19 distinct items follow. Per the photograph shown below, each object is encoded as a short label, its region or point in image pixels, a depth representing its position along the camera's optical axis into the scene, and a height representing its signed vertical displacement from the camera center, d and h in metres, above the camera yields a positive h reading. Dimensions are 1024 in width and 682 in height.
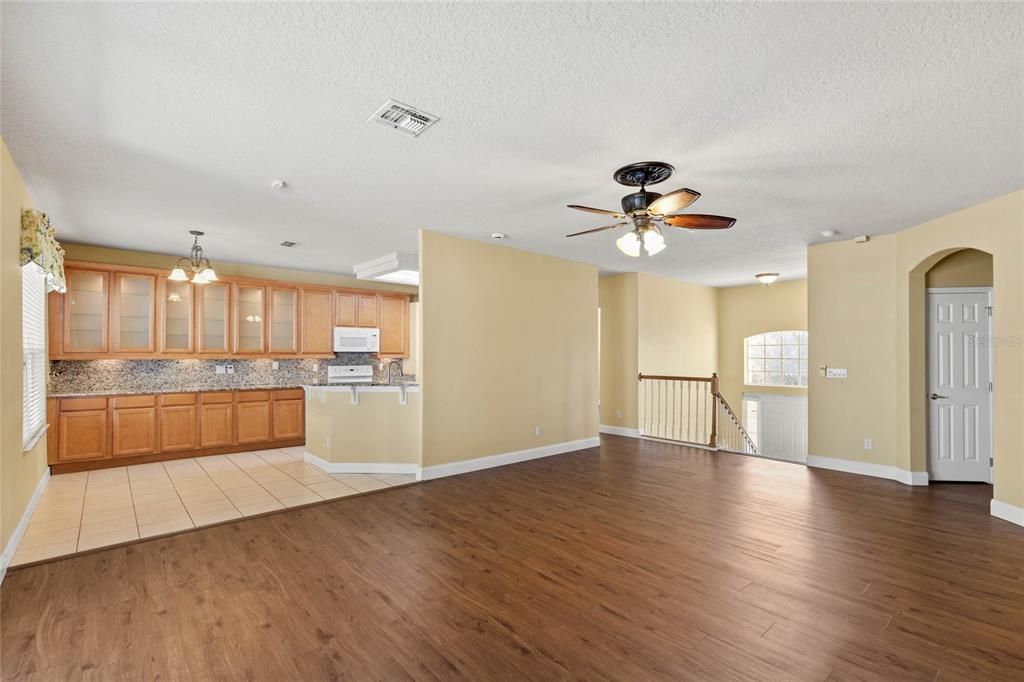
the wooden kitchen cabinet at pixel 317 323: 7.58 +0.31
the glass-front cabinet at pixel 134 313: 6.04 +0.39
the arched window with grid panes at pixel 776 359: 8.89 -0.37
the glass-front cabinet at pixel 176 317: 6.35 +0.36
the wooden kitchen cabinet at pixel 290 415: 7.11 -1.12
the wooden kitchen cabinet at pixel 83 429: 5.55 -1.03
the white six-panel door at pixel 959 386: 5.14 -0.51
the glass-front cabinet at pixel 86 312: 5.71 +0.39
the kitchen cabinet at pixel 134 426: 5.88 -1.06
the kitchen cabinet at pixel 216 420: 6.50 -1.08
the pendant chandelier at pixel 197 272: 5.36 +0.81
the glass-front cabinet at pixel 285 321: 7.31 +0.34
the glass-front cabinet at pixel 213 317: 6.65 +0.37
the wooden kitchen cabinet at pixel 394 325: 8.43 +0.31
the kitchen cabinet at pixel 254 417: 6.80 -1.10
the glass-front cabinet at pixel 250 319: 6.99 +0.35
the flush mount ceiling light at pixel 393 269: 6.38 +1.02
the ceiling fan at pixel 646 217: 3.40 +0.92
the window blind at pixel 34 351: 3.94 -0.07
